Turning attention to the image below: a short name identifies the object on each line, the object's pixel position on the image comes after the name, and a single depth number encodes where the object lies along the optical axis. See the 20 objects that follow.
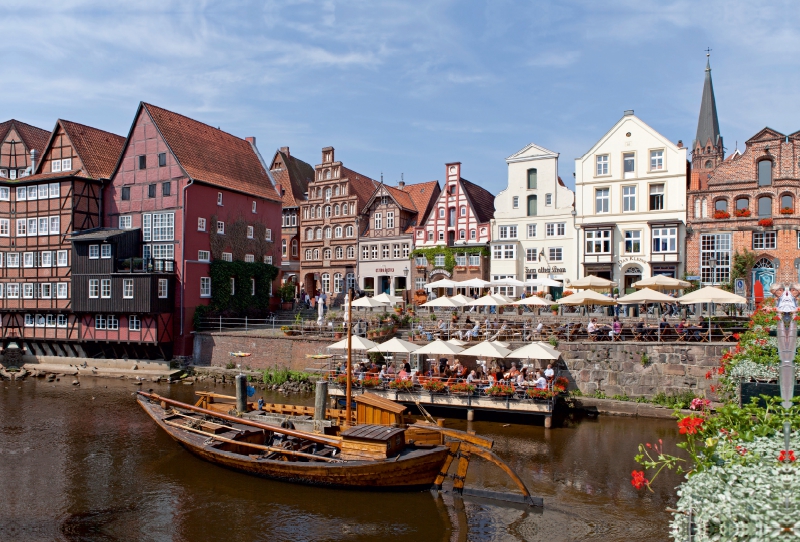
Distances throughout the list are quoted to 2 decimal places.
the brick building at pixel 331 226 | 53.41
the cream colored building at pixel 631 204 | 39.22
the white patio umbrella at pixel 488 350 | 25.00
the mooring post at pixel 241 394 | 22.89
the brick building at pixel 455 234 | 46.88
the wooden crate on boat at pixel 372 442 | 16.33
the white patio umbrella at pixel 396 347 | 26.45
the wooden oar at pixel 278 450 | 17.19
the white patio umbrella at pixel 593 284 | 31.35
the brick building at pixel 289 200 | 58.28
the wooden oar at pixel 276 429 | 17.71
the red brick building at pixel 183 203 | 39.44
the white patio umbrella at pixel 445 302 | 32.03
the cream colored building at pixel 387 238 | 50.50
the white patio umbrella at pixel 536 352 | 24.50
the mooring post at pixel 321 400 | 20.92
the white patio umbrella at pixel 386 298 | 34.30
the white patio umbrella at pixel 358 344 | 27.06
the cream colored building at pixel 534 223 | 43.12
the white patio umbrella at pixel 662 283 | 29.48
